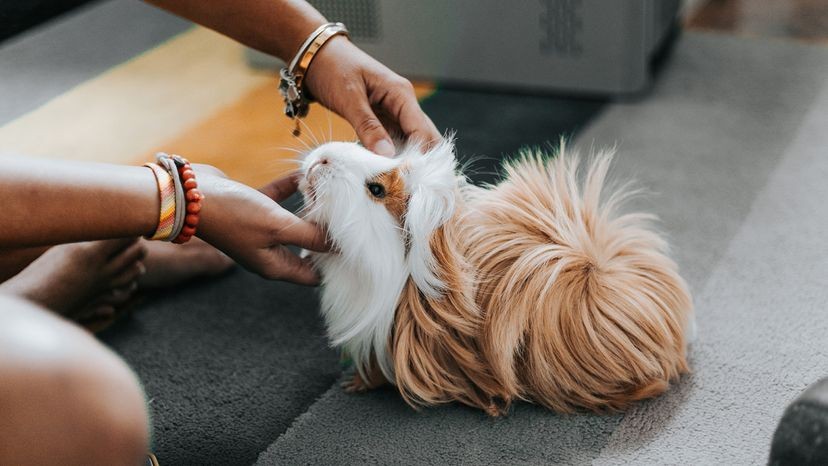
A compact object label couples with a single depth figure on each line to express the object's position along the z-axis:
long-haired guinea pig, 0.87
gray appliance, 1.72
